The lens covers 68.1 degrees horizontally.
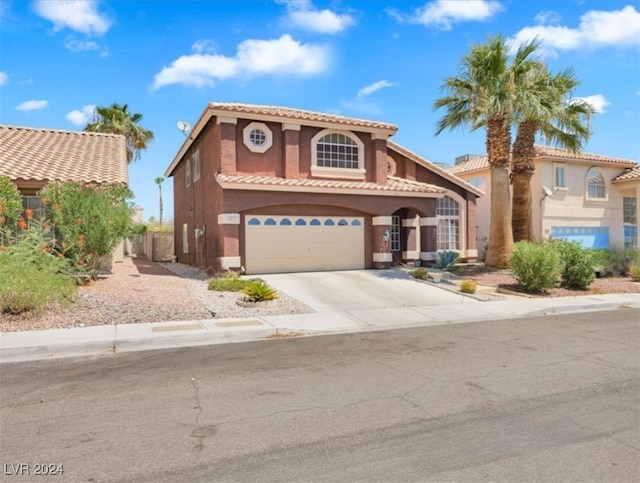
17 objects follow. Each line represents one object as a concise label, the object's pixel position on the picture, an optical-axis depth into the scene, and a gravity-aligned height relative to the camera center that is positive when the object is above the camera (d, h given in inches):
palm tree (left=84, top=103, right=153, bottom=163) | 1294.3 +313.7
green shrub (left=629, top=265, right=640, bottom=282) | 739.4 -63.9
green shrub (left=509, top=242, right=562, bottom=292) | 596.1 -43.2
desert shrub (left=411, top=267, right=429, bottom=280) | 676.4 -55.9
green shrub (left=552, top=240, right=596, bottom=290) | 631.2 -43.3
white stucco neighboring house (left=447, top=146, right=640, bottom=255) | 1034.7 +83.8
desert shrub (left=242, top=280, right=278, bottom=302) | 487.8 -58.0
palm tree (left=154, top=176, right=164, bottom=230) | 1966.0 +240.5
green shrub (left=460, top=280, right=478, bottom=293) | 596.4 -66.4
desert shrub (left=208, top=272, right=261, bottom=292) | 564.7 -56.3
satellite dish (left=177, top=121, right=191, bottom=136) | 923.4 +219.1
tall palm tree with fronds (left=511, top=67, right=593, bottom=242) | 724.7 +173.3
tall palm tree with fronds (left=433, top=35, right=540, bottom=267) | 701.3 +194.7
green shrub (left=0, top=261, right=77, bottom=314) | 386.3 -40.7
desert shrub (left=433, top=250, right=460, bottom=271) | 772.0 -42.5
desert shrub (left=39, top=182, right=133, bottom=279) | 515.8 +21.2
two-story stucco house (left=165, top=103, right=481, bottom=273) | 704.4 +65.7
